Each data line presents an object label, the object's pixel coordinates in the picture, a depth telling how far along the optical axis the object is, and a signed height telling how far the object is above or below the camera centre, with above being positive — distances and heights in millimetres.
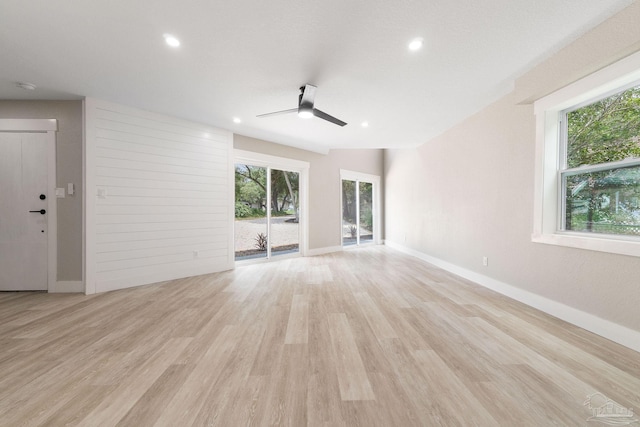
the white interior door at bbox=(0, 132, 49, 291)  3268 -137
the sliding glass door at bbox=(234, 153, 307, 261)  4832 +5
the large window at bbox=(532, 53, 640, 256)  1983 +491
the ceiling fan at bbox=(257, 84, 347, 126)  2672 +1223
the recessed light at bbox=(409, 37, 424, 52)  2012 +1447
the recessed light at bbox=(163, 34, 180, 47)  1997 +1430
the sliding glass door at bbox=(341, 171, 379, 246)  6820 +89
